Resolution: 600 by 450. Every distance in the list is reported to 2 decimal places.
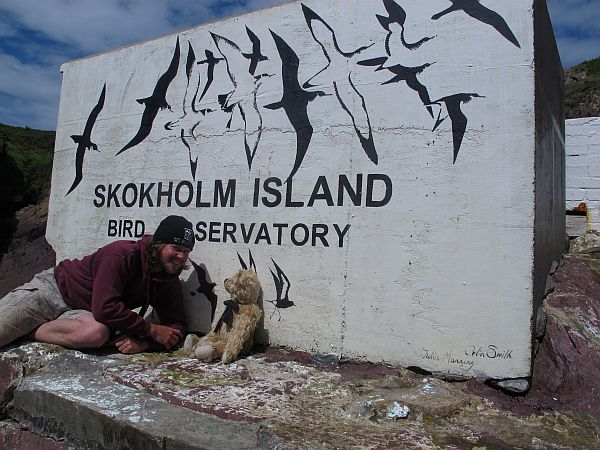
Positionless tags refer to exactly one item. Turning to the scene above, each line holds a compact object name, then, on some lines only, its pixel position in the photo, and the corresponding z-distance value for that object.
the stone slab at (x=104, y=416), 2.41
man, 3.46
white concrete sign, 3.13
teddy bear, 3.51
